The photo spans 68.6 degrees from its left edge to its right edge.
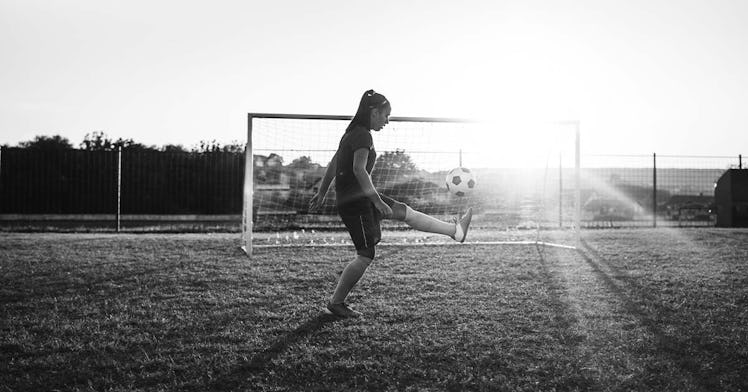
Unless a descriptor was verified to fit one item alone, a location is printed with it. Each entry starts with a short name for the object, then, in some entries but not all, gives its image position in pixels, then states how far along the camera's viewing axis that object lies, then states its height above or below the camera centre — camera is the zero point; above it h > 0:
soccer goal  10.74 +0.78
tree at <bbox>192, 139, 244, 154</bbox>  21.73 +2.24
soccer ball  8.09 +0.34
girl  4.56 +0.09
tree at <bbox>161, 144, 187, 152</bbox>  23.45 +2.39
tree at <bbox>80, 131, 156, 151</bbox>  23.91 +2.57
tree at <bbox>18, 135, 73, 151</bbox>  24.11 +2.59
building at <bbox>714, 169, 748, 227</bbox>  17.27 +0.26
